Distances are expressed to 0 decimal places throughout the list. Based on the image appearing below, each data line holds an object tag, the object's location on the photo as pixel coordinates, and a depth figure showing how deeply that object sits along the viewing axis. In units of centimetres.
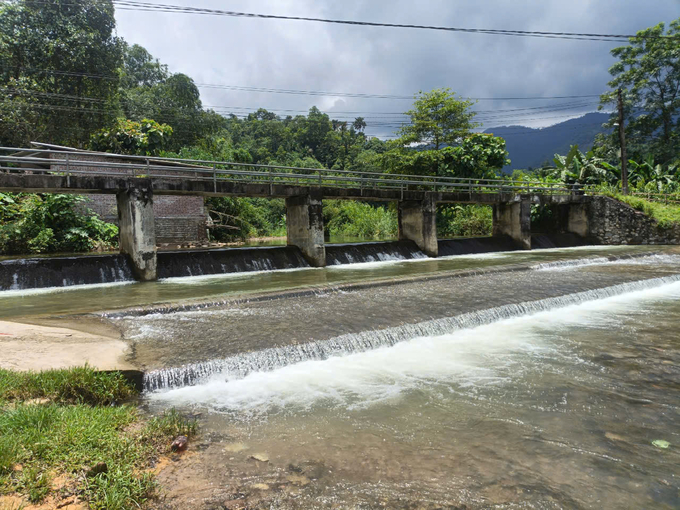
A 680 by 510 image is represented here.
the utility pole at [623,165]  2783
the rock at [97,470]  280
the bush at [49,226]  1920
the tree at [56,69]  2748
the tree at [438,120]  2953
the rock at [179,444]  342
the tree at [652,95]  3619
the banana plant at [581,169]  3145
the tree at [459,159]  2931
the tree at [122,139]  2923
